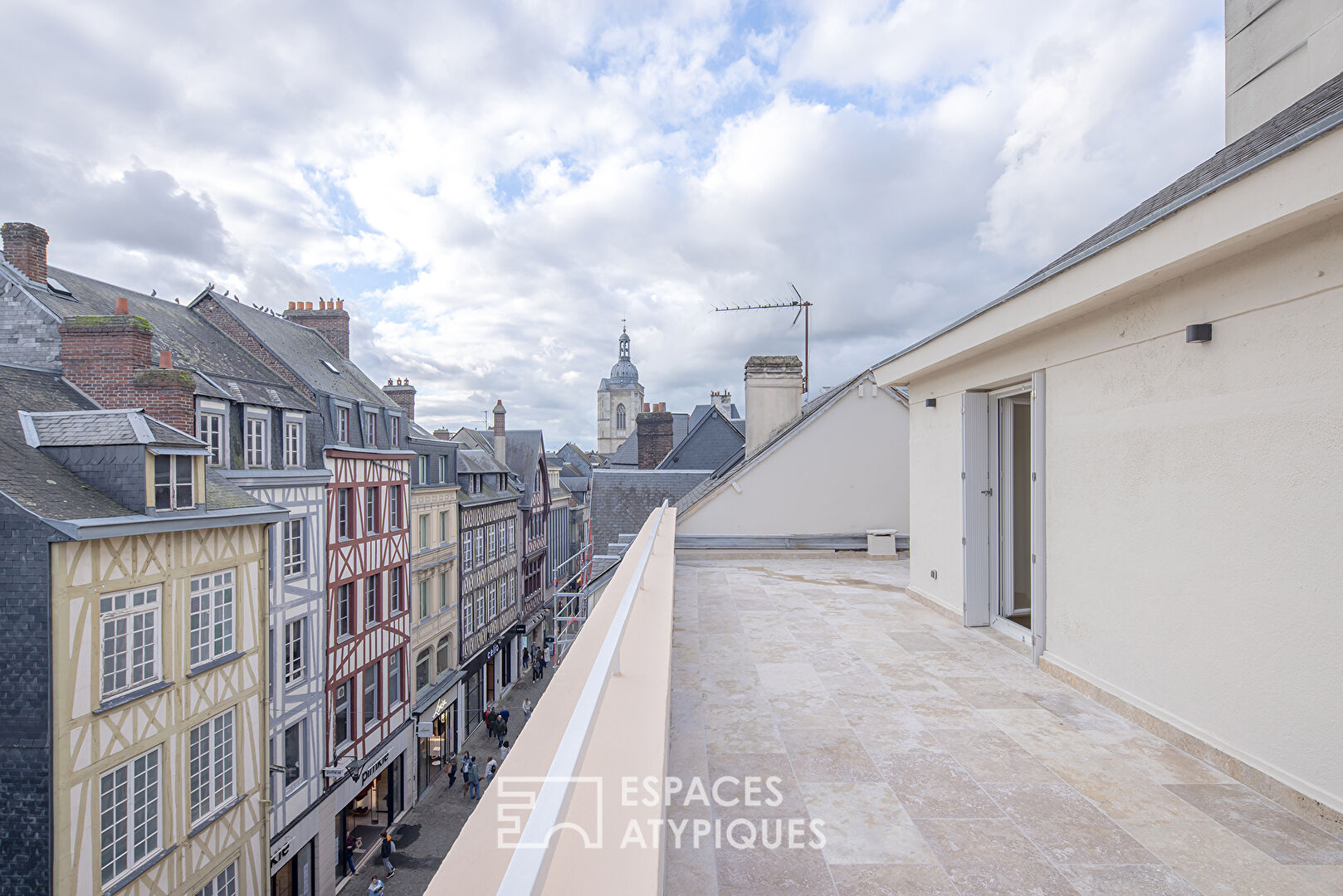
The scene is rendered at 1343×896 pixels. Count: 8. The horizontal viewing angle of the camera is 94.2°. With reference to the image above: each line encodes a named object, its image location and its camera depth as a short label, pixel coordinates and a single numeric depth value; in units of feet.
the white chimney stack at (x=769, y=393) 41.96
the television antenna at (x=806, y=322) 59.06
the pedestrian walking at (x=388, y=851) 46.91
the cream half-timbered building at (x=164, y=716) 25.03
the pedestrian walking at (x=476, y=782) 58.82
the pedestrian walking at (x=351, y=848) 47.60
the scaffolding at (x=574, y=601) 32.72
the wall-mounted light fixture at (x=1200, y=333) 9.59
